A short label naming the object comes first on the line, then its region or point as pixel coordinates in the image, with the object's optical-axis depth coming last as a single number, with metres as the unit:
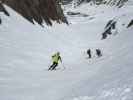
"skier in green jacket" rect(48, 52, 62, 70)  23.95
